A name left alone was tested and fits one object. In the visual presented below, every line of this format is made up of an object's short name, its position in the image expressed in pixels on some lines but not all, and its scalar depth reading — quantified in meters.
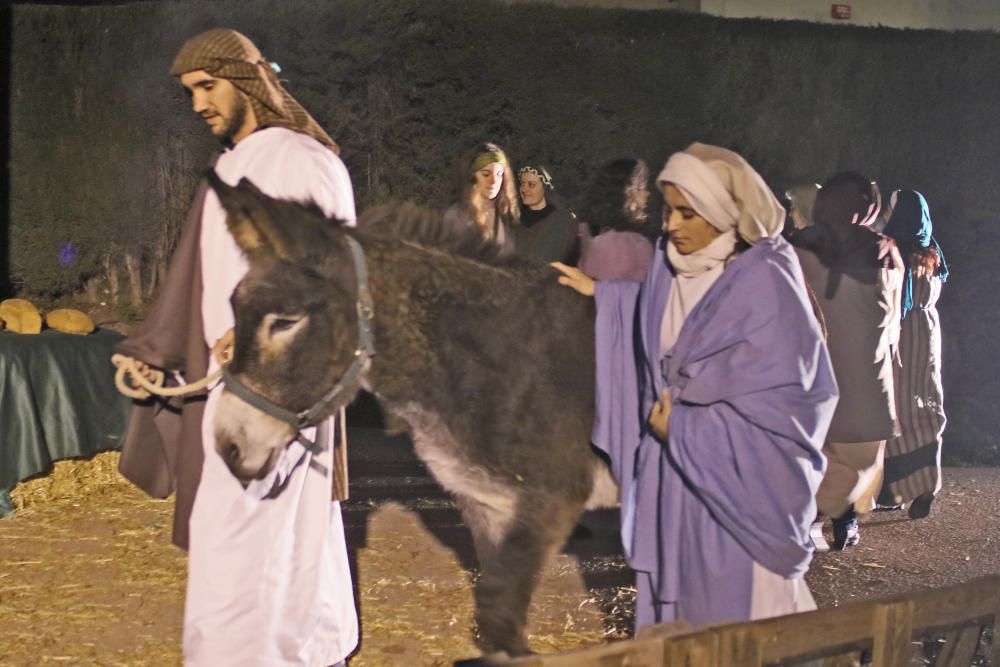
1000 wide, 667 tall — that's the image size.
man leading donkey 3.89
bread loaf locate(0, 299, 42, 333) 7.57
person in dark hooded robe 6.29
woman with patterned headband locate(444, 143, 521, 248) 6.82
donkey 3.56
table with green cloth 7.21
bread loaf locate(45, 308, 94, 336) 7.74
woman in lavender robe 3.36
